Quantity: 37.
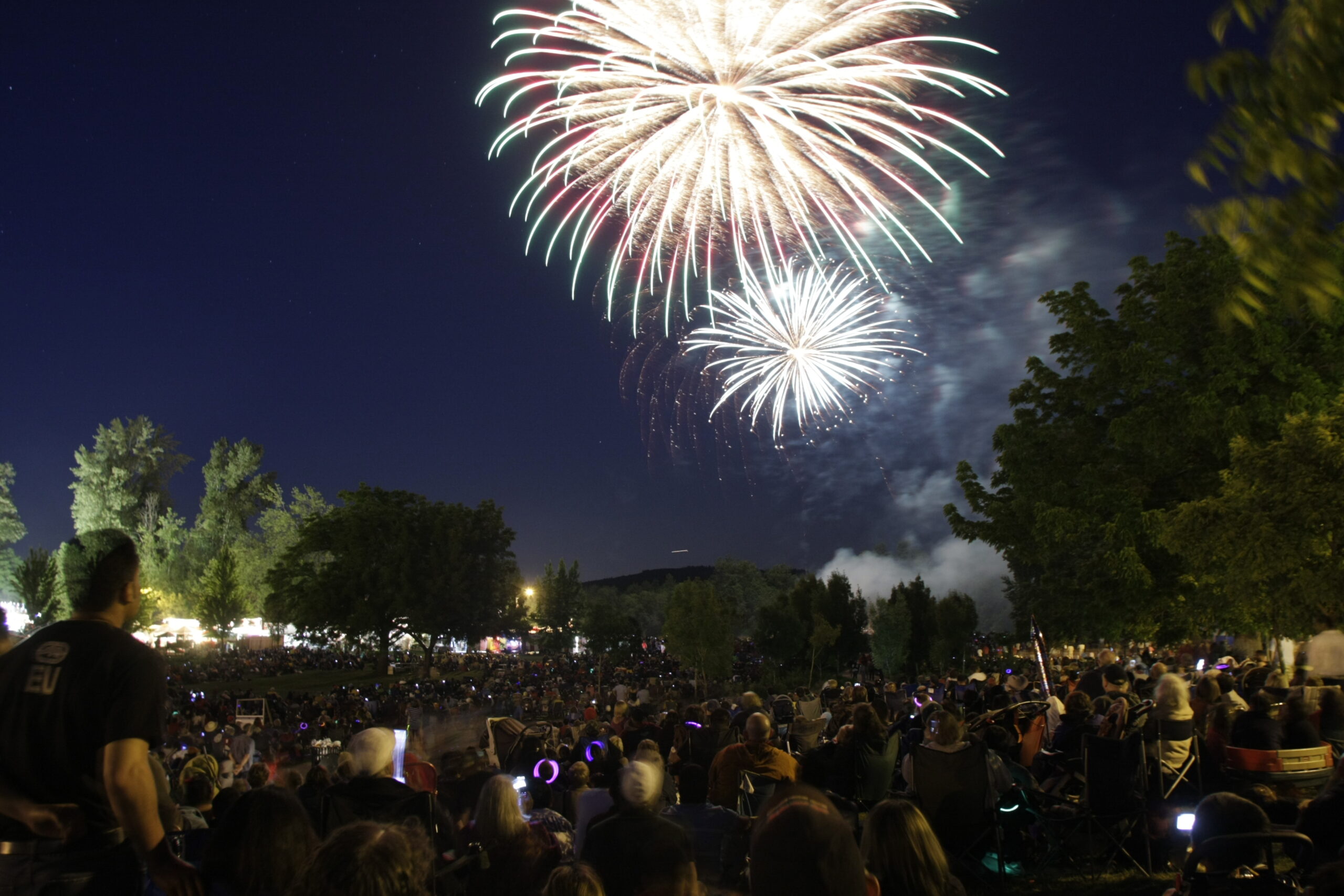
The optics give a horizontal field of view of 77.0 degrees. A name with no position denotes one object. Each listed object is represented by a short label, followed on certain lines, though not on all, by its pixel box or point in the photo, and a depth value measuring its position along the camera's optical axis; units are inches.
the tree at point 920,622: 2456.9
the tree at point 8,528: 2475.4
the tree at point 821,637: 2132.1
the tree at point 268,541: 2749.5
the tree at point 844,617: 2399.1
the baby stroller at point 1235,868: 128.0
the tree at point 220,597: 2320.4
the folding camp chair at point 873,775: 311.1
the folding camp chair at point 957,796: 252.4
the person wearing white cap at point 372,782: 169.8
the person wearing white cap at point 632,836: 152.9
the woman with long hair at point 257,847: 120.1
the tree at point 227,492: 2733.8
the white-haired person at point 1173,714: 289.9
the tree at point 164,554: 2524.6
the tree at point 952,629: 2369.6
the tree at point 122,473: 2461.9
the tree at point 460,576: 1950.1
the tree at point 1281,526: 498.0
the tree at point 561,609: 3398.1
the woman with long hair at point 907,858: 132.2
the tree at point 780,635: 2181.3
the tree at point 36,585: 2094.0
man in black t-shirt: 100.6
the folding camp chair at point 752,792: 261.1
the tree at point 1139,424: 703.1
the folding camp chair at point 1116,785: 271.4
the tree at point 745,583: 5492.1
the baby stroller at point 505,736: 331.3
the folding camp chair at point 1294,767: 277.3
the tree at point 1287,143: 134.5
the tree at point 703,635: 1825.8
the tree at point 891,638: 2273.6
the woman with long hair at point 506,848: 170.1
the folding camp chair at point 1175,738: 288.2
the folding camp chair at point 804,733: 384.0
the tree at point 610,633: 2684.5
